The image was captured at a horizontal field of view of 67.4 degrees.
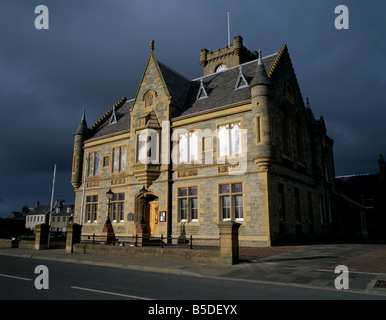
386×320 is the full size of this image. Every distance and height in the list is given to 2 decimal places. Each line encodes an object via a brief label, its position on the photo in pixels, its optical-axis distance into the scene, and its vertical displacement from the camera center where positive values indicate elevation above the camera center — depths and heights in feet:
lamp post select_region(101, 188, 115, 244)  71.04 -3.98
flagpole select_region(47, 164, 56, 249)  76.44 +7.49
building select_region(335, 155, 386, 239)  130.95 +8.90
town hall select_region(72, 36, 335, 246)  65.72 +14.95
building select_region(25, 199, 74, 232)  275.18 +1.37
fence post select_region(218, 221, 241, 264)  41.06 -3.88
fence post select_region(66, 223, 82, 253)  63.31 -4.34
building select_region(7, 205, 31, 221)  338.34 +3.89
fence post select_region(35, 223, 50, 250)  71.92 -5.13
